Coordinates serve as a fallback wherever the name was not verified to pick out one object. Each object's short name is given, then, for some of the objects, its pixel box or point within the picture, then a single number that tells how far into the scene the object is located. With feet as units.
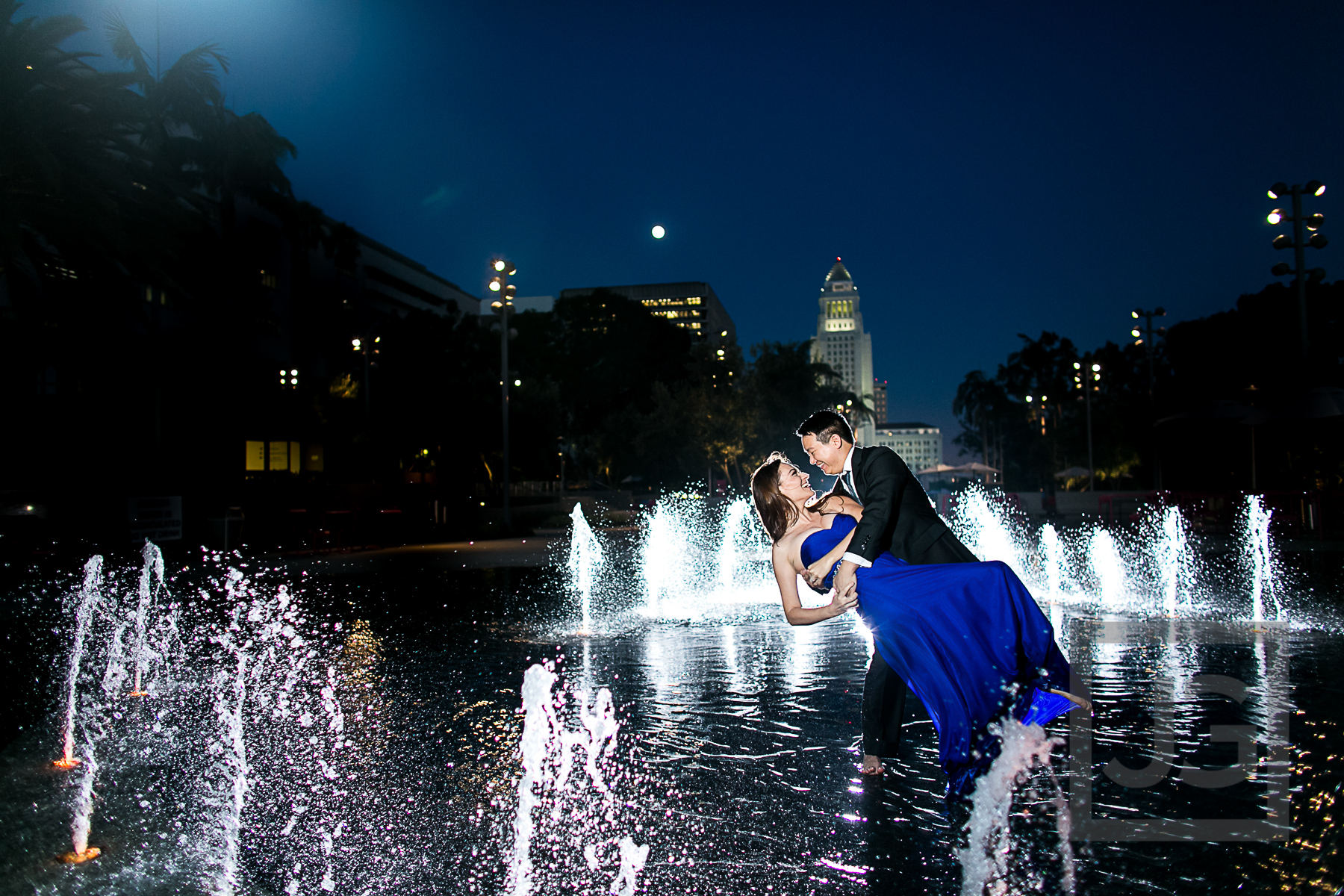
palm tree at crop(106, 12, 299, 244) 86.07
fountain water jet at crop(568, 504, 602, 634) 37.29
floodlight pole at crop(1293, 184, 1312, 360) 56.65
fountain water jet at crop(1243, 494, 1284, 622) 35.99
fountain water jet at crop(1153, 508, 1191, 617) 39.88
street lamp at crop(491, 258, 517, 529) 75.82
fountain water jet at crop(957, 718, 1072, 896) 10.97
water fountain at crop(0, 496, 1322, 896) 11.68
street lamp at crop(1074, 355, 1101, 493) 135.85
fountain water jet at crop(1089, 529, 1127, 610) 39.70
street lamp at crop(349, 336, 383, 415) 120.98
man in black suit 12.87
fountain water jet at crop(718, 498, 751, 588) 52.49
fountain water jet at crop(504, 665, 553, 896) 11.22
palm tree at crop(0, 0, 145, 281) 43.65
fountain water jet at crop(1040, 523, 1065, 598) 43.13
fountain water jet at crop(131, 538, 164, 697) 25.12
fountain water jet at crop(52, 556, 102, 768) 16.83
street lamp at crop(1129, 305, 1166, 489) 103.96
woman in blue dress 12.71
